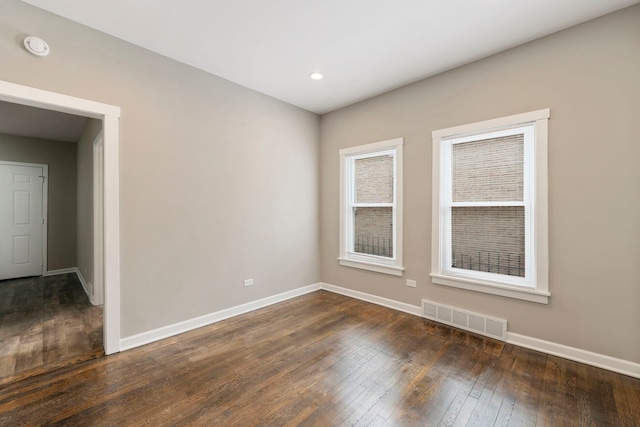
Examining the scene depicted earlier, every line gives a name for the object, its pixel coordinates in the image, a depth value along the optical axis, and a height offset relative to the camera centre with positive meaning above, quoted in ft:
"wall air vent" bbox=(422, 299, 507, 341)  9.64 -3.90
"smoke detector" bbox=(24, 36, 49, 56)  7.33 +4.41
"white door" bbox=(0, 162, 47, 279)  17.43 -0.46
